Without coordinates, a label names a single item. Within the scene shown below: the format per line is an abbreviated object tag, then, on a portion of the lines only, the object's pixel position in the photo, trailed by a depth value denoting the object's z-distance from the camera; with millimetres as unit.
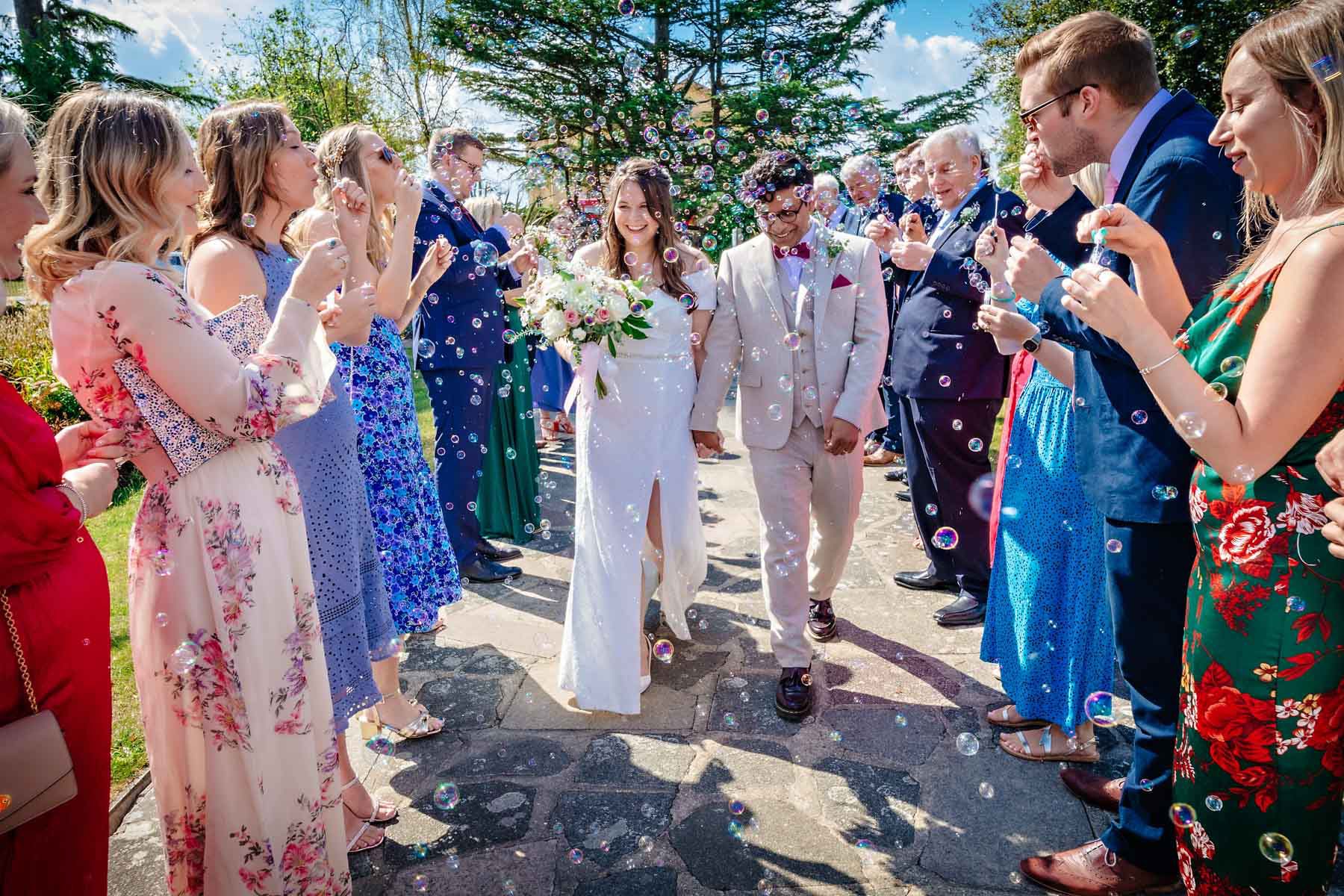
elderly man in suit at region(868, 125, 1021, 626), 4410
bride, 3611
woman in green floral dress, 1545
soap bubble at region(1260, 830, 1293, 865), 1682
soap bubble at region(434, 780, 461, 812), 2982
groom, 3578
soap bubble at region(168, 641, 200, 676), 2072
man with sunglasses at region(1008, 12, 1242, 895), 2072
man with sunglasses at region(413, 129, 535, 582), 4996
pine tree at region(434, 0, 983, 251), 15570
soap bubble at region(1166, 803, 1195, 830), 1843
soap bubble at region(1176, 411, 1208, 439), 1632
